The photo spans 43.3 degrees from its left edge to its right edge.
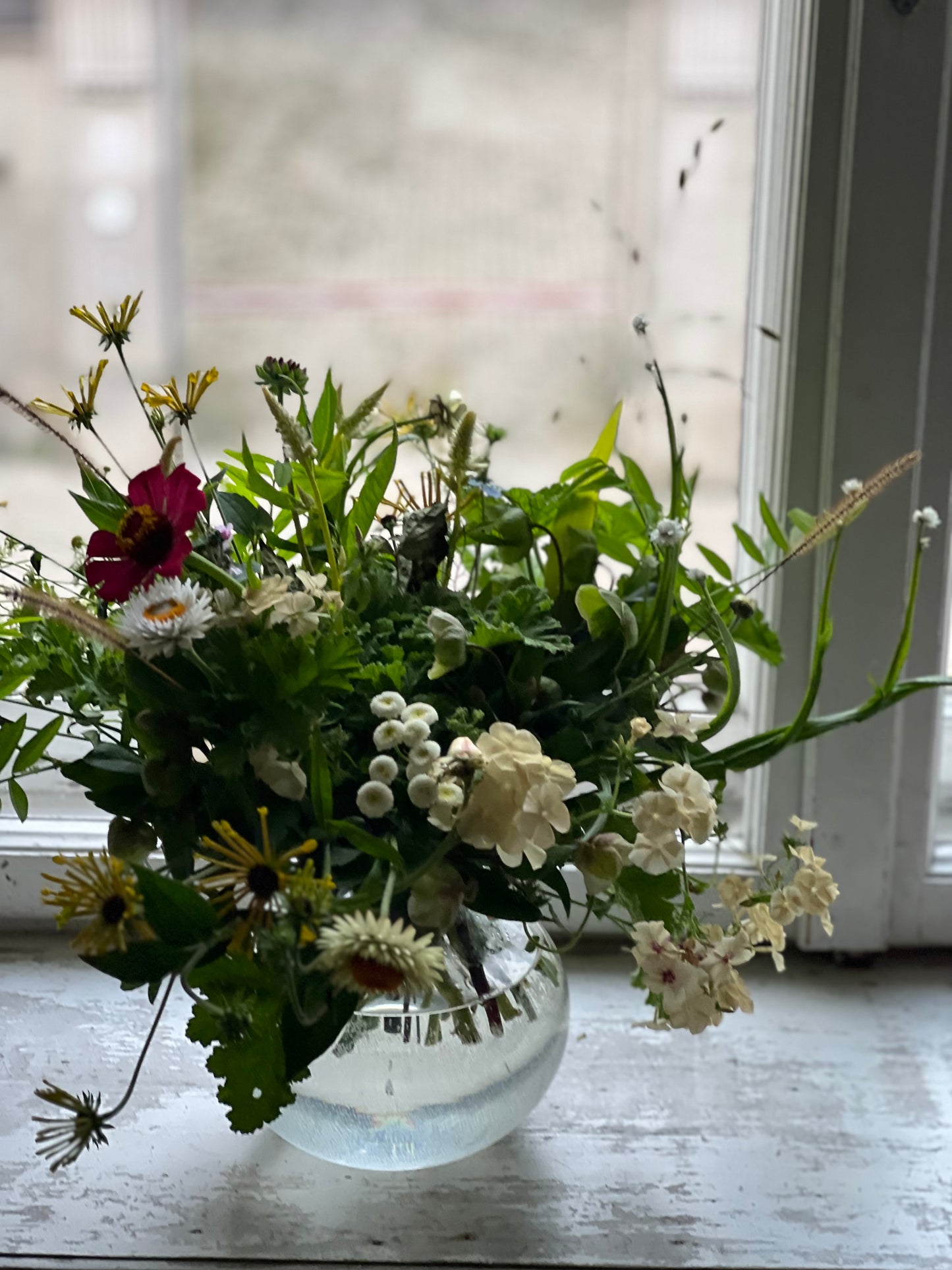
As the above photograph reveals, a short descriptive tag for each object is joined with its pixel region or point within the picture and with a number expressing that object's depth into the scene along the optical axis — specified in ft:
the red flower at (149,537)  1.92
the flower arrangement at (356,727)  1.81
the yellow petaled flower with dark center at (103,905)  1.72
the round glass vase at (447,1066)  2.29
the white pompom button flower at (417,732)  1.91
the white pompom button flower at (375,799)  1.90
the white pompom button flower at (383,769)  1.92
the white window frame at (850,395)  3.03
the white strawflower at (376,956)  1.60
